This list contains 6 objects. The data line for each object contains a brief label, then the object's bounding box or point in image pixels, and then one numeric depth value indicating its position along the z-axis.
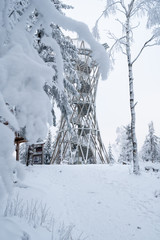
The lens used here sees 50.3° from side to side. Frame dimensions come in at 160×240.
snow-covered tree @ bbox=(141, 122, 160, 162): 32.09
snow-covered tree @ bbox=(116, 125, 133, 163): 28.56
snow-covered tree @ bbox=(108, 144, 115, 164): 36.95
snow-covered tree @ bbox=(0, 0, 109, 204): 1.10
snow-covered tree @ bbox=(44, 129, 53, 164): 28.26
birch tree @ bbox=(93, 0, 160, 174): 8.05
